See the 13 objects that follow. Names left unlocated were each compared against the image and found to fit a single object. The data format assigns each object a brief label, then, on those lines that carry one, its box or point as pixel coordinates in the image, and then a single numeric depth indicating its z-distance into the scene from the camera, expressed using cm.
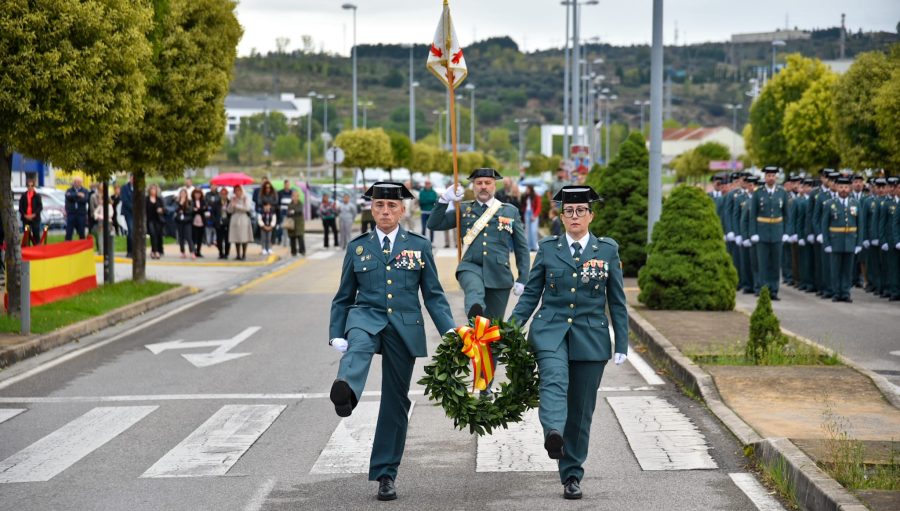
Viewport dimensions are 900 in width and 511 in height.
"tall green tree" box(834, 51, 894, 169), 2992
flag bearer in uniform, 1230
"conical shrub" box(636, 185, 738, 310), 1875
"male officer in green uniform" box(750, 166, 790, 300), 2234
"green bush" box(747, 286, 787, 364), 1309
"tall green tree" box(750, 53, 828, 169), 5969
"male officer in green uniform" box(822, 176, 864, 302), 2184
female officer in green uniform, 819
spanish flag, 1866
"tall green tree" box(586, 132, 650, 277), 2533
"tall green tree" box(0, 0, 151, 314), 1548
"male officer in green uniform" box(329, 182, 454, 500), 819
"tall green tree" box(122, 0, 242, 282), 2222
